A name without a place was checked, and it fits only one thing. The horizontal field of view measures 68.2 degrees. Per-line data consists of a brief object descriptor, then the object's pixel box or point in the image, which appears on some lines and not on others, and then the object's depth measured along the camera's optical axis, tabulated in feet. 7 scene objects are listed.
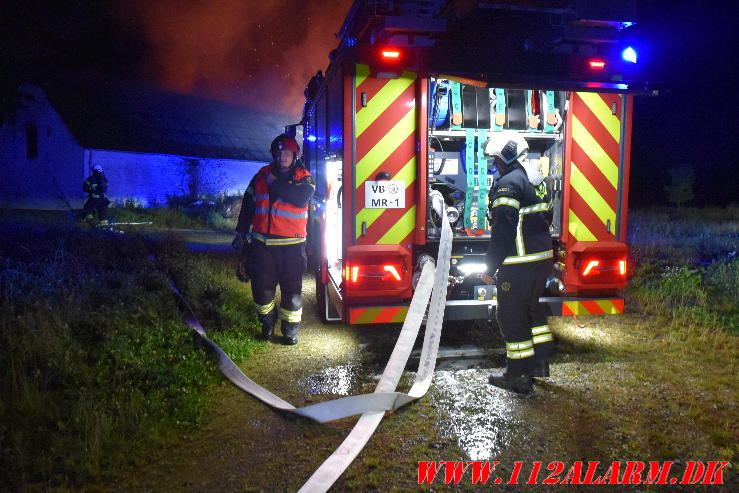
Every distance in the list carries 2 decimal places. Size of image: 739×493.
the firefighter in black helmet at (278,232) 16.47
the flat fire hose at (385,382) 9.63
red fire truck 12.94
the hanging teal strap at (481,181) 16.67
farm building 74.13
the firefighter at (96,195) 46.47
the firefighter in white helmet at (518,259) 12.67
